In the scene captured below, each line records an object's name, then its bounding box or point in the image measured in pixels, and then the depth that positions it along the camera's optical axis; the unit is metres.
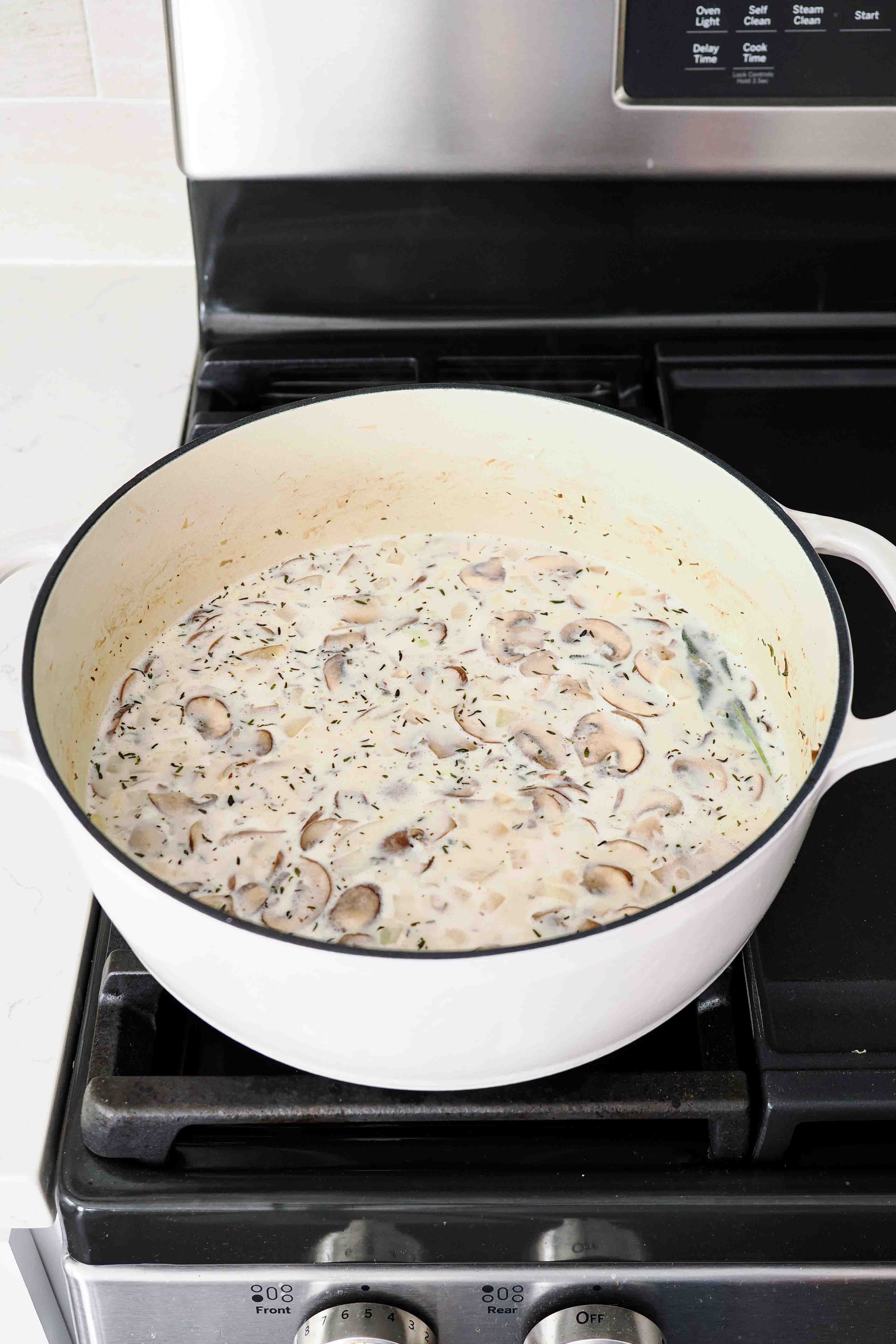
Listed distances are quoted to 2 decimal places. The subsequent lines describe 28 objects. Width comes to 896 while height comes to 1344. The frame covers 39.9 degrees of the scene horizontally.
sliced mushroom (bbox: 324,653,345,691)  0.79
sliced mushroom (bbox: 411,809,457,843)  0.70
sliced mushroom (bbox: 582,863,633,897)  0.66
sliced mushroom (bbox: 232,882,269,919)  0.66
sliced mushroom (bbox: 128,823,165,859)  0.69
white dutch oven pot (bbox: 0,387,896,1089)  0.50
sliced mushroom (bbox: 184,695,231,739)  0.77
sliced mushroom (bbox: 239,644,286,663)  0.82
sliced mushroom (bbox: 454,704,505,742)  0.76
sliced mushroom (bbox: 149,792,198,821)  0.72
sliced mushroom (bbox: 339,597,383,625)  0.84
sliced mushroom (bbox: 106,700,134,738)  0.77
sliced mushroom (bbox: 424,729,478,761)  0.75
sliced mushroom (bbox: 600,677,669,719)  0.78
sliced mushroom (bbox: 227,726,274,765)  0.75
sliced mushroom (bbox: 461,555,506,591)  0.88
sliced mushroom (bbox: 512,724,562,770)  0.75
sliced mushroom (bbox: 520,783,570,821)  0.71
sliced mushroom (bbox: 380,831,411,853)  0.69
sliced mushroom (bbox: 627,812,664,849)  0.70
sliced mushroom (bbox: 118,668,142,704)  0.79
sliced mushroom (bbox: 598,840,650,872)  0.68
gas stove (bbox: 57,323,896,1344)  0.61
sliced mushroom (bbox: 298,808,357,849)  0.69
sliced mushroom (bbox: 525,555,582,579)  0.89
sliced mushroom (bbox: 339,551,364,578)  0.89
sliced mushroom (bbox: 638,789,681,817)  0.72
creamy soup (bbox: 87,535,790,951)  0.67
